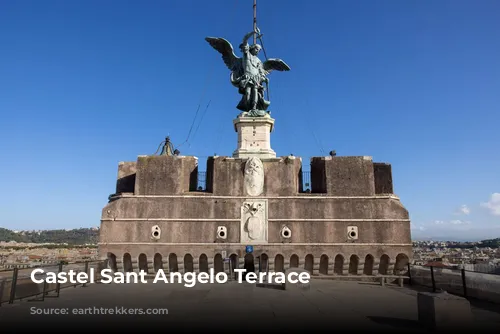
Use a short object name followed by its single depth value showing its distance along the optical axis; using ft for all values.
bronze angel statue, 80.12
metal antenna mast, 83.51
